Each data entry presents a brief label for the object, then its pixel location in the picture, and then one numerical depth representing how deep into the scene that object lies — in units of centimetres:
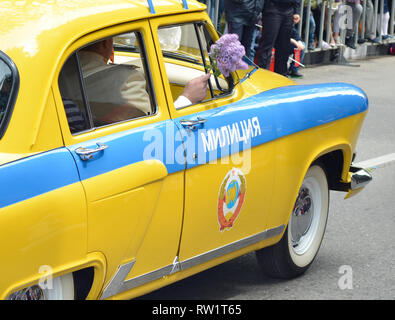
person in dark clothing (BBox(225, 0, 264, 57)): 1141
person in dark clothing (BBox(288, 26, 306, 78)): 1419
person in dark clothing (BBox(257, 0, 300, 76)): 1161
